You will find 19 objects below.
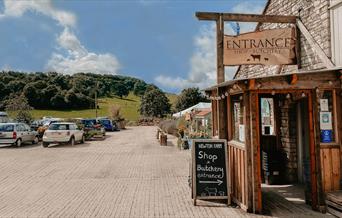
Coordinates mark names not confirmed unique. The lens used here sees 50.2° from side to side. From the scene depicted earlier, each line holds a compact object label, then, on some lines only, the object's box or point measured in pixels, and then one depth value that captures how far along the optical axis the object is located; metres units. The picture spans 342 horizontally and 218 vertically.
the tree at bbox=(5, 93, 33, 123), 35.31
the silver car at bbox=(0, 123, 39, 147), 22.62
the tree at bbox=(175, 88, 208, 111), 66.31
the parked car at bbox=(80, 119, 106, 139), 30.13
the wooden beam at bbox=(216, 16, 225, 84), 9.02
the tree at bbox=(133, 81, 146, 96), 107.56
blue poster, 8.42
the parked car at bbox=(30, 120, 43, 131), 32.94
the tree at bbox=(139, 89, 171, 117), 71.25
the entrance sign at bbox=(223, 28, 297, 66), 9.19
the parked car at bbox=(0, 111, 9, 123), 35.47
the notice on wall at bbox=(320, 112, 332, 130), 8.45
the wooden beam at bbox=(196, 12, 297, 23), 9.09
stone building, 7.53
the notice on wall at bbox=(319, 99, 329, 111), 8.47
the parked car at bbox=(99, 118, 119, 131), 43.41
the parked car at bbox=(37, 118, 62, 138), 28.83
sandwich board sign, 8.29
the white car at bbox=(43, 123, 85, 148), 22.97
